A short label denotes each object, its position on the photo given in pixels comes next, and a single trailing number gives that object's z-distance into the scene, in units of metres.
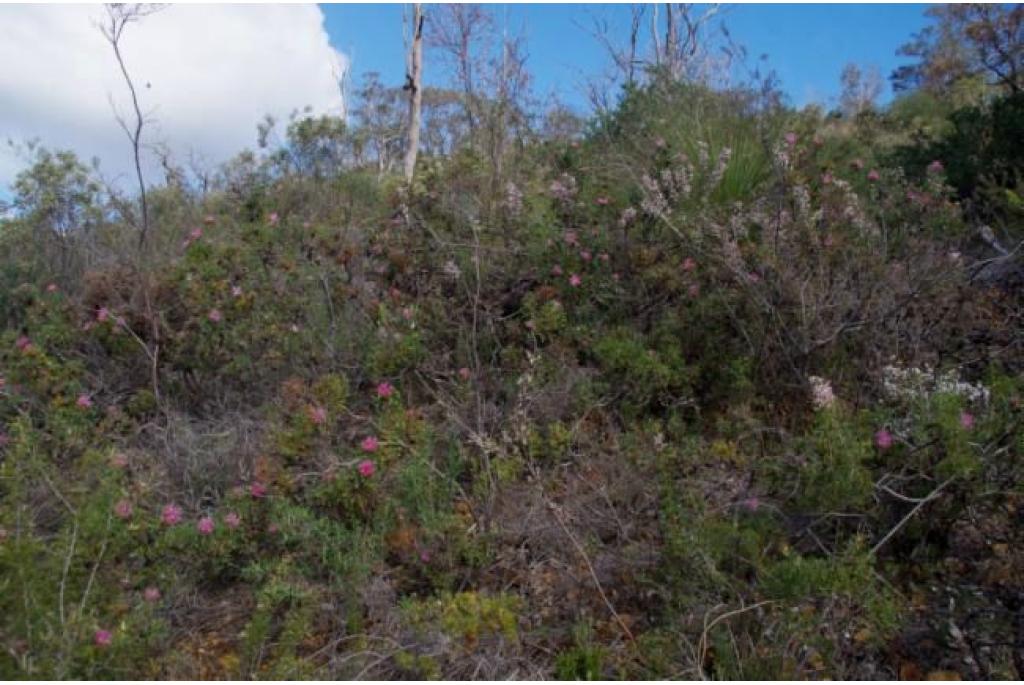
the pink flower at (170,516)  3.19
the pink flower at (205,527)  3.20
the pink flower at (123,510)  3.06
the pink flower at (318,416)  3.59
